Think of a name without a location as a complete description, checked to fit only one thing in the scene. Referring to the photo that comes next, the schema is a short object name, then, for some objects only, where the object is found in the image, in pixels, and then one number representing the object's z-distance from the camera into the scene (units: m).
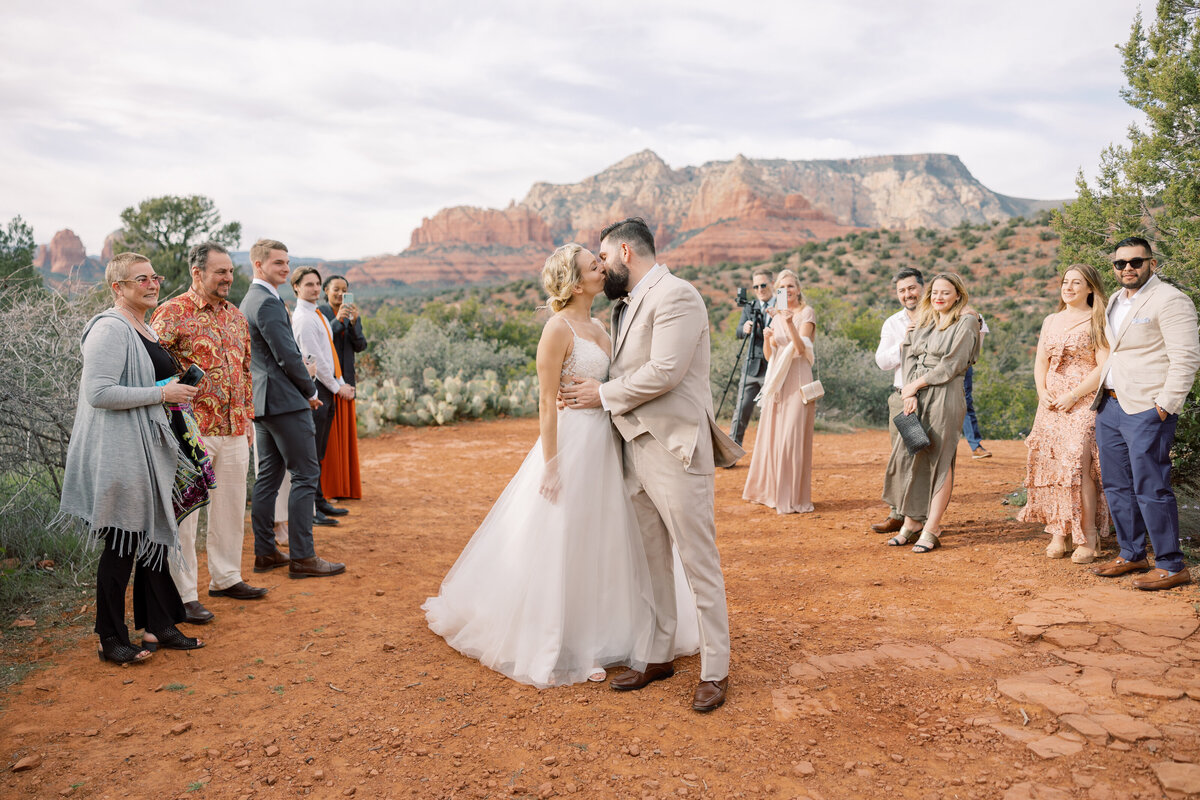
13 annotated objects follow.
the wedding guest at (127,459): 3.58
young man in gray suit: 4.88
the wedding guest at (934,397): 5.38
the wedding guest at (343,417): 6.98
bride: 3.49
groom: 3.14
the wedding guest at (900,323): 6.53
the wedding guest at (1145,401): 4.29
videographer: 8.17
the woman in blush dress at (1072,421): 4.95
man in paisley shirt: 4.27
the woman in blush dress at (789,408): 6.70
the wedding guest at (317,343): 6.12
